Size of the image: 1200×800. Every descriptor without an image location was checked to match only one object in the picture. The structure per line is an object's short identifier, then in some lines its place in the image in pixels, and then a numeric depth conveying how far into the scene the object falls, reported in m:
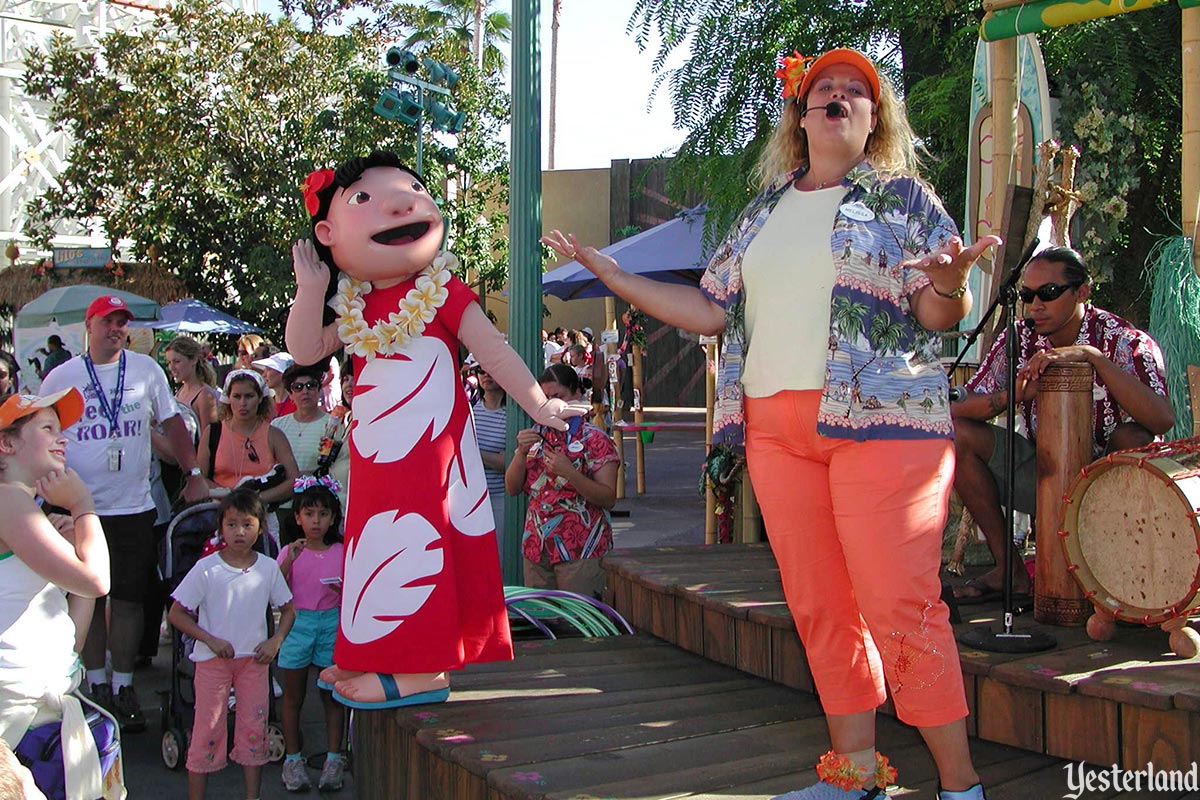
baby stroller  4.86
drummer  3.64
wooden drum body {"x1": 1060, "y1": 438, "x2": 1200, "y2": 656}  3.08
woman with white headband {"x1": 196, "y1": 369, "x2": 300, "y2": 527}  6.01
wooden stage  2.79
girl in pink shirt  4.55
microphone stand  3.24
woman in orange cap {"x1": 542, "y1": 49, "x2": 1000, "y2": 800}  2.49
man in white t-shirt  5.31
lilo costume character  3.37
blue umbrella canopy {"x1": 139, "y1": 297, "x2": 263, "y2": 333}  14.71
